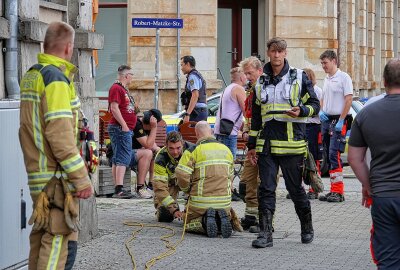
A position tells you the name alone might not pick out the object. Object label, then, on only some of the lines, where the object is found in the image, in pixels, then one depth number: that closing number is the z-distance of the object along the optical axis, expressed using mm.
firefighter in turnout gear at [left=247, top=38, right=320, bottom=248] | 11438
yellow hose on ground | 10575
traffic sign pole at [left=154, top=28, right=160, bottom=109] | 22661
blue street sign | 22125
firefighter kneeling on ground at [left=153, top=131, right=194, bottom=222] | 13133
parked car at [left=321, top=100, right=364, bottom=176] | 21591
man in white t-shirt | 15773
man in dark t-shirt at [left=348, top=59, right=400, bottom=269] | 7539
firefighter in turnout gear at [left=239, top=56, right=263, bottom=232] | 12844
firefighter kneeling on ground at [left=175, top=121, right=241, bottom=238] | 12211
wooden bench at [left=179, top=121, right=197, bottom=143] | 18375
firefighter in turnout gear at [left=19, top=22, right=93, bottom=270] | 7516
